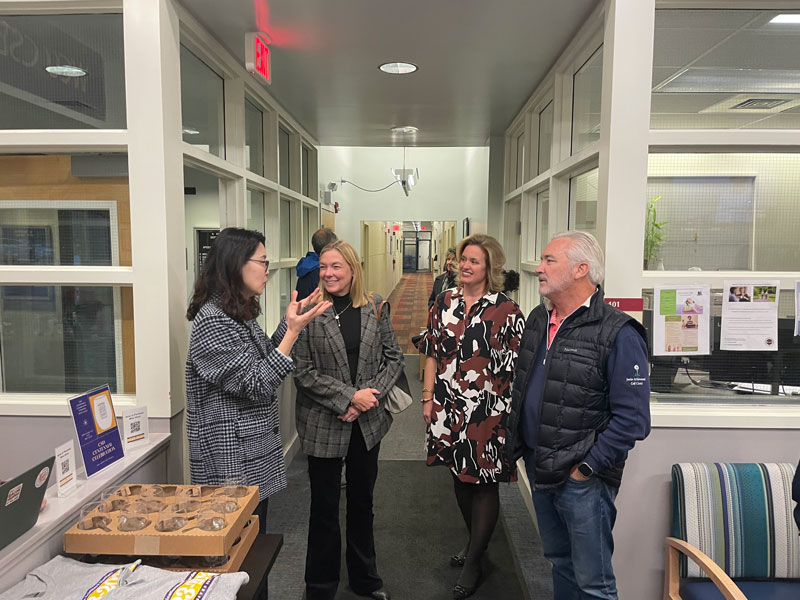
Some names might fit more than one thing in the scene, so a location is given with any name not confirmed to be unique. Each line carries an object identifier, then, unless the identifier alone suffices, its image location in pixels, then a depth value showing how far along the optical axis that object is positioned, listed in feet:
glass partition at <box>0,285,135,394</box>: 7.64
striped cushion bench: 6.52
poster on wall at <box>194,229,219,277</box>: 11.04
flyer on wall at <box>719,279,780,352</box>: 7.27
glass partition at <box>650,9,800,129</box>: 7.33
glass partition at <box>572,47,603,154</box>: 8.54
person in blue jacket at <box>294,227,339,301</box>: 11.19
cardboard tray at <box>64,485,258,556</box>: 4.57
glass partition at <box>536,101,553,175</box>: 11.78
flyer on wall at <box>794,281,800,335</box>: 7.25
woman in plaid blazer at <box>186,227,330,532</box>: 6.02
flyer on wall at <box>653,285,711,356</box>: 7.31
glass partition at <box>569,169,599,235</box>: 8.73
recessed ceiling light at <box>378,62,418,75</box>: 10.37
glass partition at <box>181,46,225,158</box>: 8.62
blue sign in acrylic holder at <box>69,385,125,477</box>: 5.63
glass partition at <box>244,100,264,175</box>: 11.60
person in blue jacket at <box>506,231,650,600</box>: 5.72
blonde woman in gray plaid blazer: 7.26
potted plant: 7.45
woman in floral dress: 7.89
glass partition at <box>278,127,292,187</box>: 14.39
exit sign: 8.34
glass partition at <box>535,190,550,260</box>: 12.89
